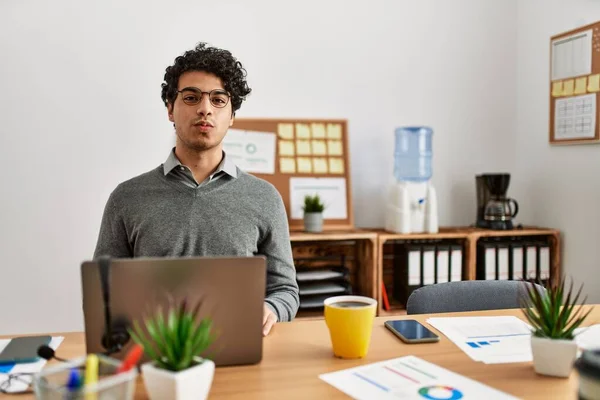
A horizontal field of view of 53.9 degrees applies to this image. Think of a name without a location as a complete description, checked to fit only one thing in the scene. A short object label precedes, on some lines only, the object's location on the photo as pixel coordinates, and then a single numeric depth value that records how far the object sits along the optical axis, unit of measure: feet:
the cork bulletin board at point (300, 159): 10.00
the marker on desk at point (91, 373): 2.48
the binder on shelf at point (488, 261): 9.82
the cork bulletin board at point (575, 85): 9.21
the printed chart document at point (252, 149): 9.91
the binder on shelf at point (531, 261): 9.96
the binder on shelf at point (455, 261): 9.78
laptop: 3.26
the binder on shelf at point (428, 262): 9.70
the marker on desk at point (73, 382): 2.43
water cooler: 9.73
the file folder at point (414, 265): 9.64
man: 5.83
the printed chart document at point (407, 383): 3.16
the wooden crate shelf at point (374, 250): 9.55
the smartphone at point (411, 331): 4.14
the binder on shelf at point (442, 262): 9.74
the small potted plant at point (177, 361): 2.87
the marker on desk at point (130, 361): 2.58
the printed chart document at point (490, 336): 3.85
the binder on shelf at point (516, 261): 9.90
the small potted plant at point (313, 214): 9.51
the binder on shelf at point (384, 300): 9.74
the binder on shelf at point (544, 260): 10.02
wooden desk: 3.26
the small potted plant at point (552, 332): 3.45
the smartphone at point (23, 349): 3.72
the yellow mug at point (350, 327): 3.73
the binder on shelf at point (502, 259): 9.87
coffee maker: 10.06
